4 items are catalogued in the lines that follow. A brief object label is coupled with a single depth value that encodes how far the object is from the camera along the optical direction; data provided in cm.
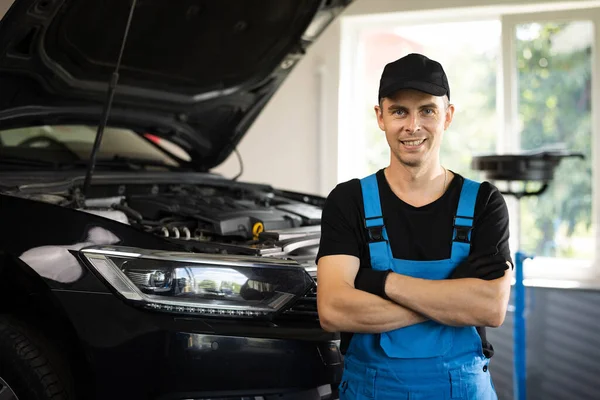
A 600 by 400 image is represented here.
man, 160
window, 483
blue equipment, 337
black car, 185
